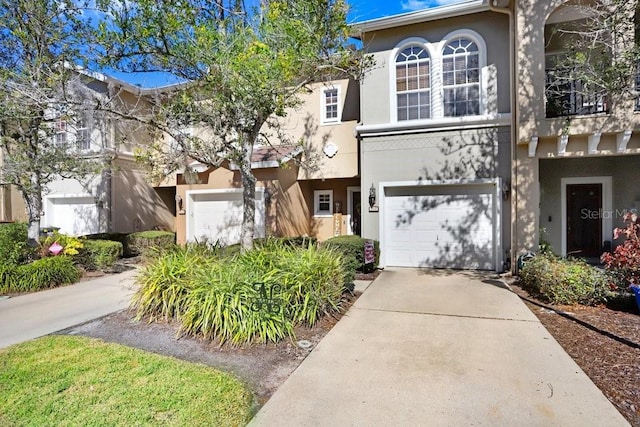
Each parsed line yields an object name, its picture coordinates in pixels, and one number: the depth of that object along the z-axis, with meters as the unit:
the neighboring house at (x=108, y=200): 13.59
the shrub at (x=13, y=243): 8.59
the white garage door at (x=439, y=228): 9.88
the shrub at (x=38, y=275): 8.09
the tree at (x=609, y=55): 5.77
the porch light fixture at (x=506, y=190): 9.37
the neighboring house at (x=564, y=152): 8.21
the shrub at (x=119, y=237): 12.86
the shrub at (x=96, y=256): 10.45
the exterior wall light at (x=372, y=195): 10.64
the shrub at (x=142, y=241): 13.07
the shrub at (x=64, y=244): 9.70
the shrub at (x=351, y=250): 7.78
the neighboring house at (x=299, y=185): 12.02
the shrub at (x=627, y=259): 6.29
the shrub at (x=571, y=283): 6.42
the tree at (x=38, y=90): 6.76
